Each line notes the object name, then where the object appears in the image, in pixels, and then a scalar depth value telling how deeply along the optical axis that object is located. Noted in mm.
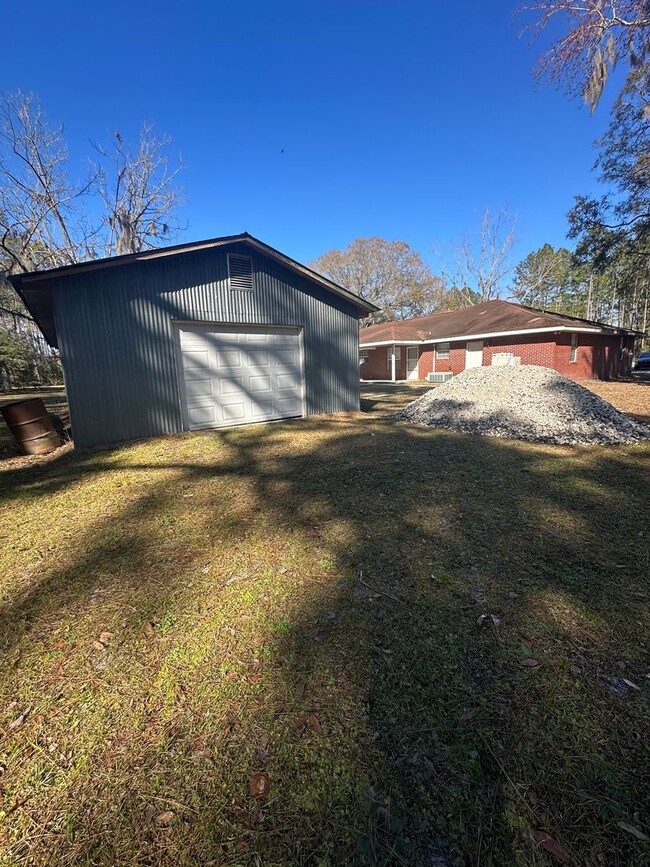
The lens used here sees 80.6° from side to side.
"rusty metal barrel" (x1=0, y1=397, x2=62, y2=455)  7137
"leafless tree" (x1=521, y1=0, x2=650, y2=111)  10094
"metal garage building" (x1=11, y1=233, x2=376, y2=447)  7398
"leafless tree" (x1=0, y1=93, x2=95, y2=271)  18266
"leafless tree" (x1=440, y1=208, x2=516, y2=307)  31703
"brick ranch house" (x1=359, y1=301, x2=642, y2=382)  17891
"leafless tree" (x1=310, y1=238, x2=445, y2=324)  36406
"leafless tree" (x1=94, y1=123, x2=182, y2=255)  20933
